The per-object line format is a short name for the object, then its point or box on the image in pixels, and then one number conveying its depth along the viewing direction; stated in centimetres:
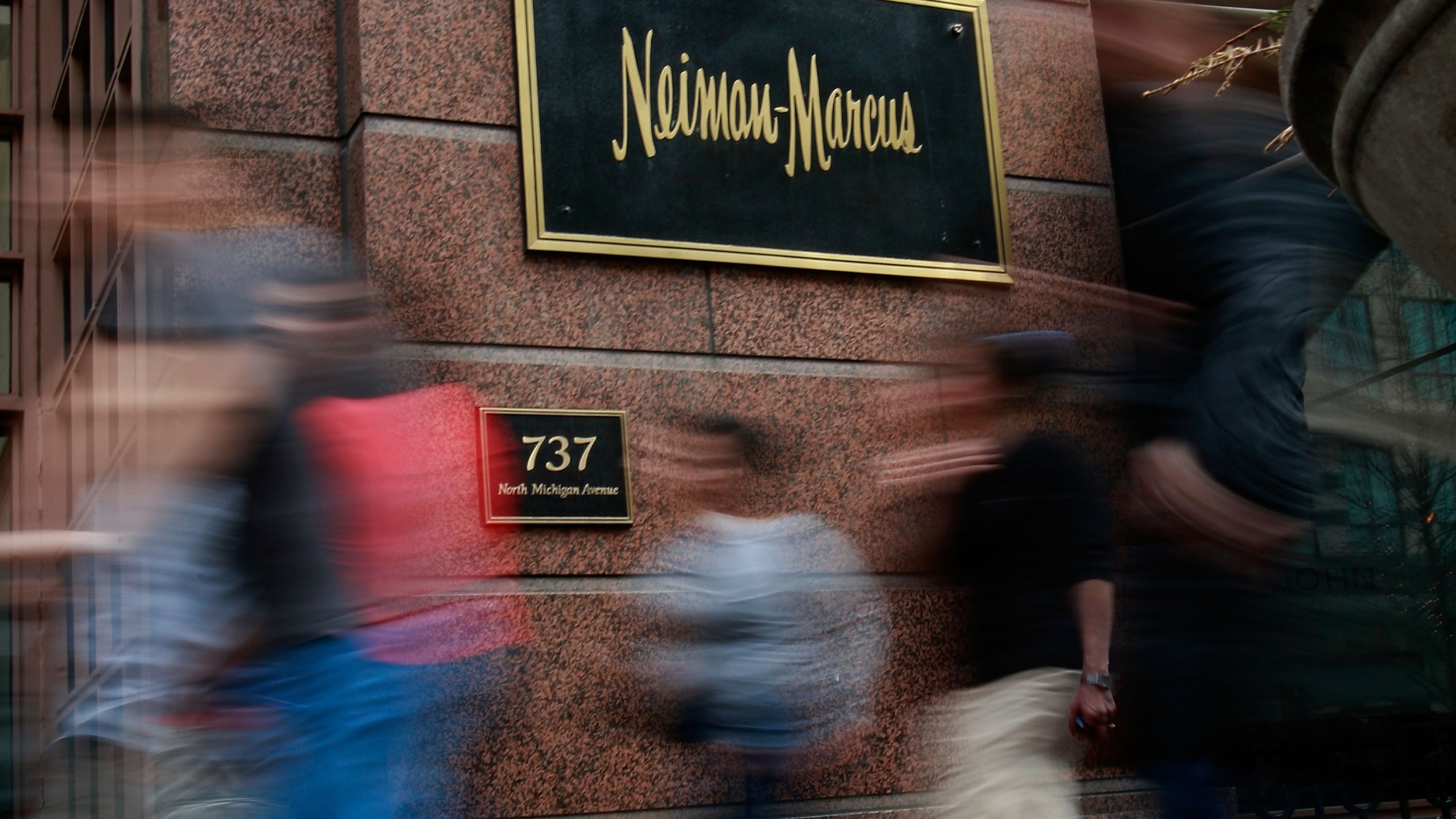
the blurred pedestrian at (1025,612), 342
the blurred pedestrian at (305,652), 281
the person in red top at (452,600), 400
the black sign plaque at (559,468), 481
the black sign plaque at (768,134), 523
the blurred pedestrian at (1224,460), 343
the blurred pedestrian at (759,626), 415
